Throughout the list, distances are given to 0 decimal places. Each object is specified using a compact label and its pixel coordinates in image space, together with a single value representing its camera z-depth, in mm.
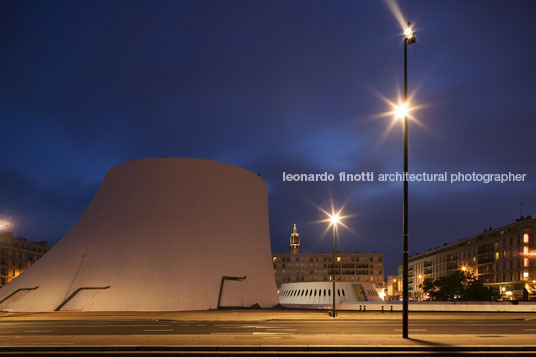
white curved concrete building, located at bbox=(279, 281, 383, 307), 72938
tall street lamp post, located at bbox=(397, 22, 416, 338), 15133
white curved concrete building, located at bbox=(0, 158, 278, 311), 37469
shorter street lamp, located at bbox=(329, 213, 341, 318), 36575
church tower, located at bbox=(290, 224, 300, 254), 177062
